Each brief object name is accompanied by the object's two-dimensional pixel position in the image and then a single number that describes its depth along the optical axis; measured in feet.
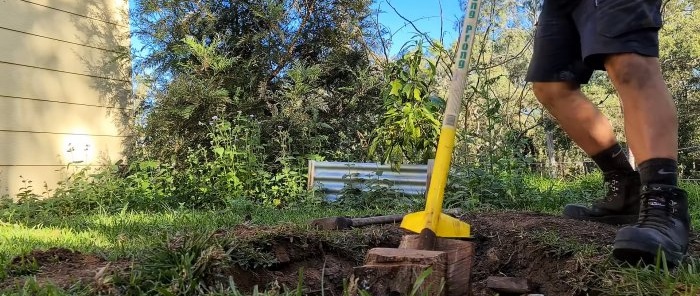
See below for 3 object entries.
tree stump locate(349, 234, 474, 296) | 4.13
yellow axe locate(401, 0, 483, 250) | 5.32
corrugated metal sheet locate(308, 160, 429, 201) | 15.05
